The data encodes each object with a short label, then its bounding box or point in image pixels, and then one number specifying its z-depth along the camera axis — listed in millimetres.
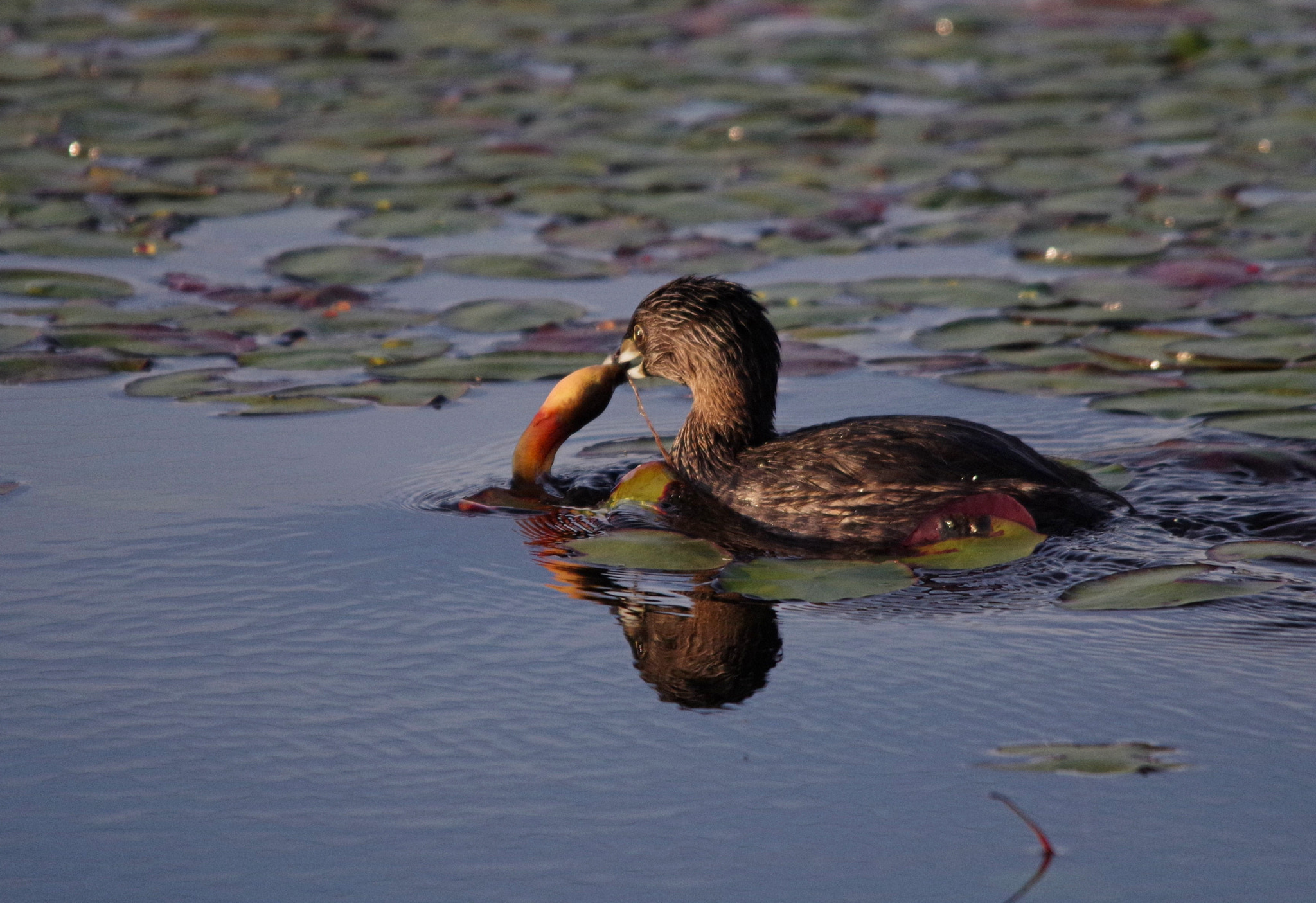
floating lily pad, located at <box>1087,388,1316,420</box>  12922
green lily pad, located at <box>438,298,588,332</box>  15148
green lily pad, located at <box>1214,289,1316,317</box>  15156
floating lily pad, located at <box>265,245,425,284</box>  16547
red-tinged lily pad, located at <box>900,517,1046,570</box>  10555
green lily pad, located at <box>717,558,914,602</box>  10039
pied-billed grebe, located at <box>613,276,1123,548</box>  11125
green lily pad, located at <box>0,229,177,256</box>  17187
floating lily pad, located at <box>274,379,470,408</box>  13492
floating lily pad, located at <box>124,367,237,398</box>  13641
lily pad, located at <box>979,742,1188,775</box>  7719
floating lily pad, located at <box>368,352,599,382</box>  14102
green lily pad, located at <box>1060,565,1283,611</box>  9750
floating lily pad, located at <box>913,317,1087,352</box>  14773
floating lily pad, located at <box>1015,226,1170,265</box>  17156
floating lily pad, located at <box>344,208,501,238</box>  18031
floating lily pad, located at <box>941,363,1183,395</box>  13727
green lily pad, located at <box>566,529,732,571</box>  10695
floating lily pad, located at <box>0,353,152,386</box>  14109
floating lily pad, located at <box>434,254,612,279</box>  16719
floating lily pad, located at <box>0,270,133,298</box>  15836
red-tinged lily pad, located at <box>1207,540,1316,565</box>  10289
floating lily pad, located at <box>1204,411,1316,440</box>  12336
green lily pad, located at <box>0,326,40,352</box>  14523
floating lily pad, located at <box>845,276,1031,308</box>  15797
